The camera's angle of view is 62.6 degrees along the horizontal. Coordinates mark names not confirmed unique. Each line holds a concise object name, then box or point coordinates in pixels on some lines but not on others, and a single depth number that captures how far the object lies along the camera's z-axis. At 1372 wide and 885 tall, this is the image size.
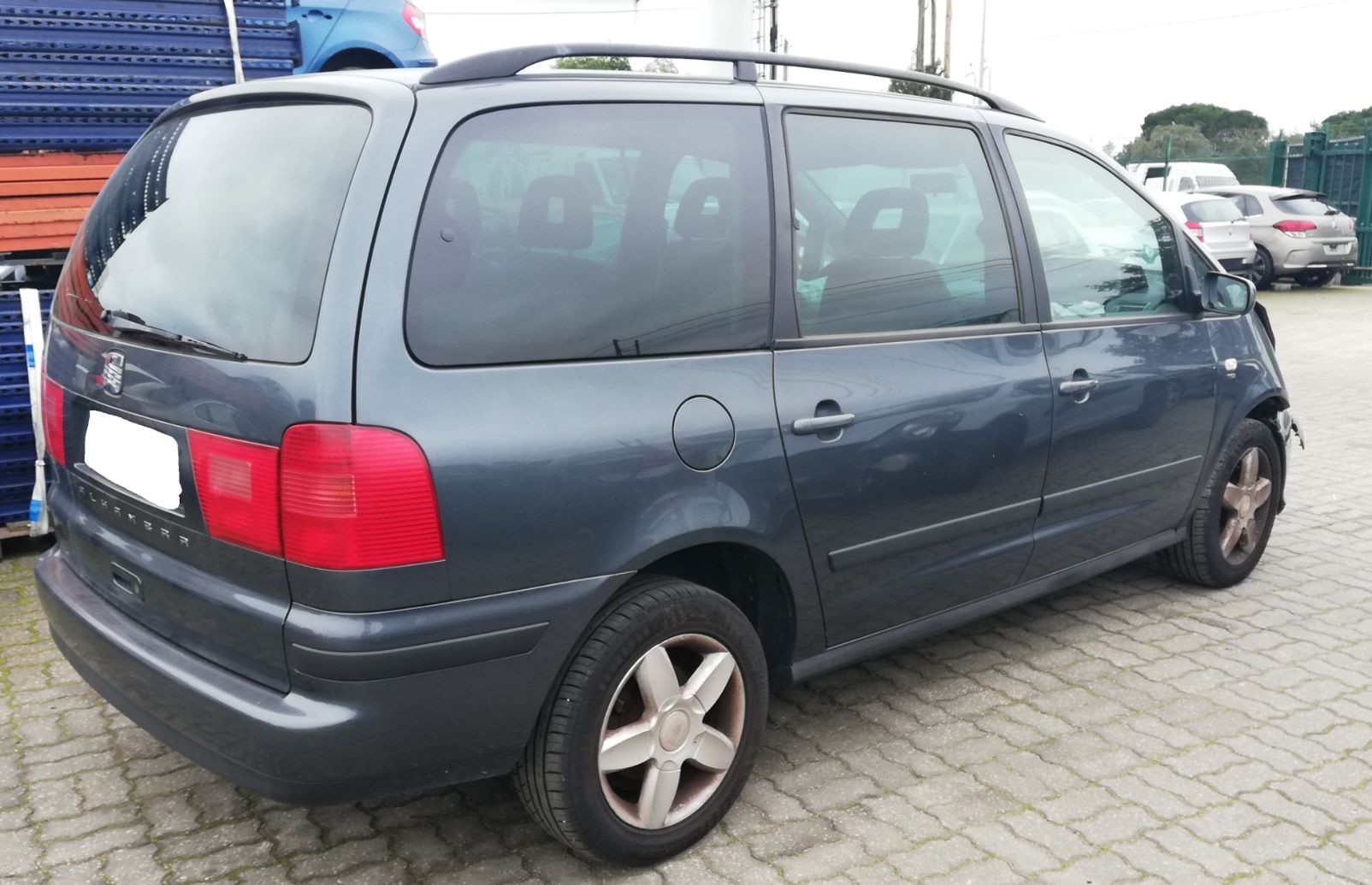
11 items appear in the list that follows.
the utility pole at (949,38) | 34.50
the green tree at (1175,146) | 29.84
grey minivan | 2.12
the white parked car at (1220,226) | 16.70
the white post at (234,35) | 4.98
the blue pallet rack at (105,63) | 4.65
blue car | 6.87
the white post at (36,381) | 4.35
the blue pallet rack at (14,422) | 4.53
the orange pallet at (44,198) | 4.59
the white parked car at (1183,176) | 21.28
